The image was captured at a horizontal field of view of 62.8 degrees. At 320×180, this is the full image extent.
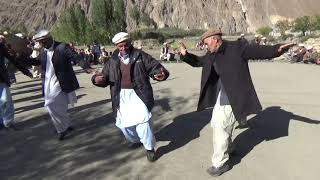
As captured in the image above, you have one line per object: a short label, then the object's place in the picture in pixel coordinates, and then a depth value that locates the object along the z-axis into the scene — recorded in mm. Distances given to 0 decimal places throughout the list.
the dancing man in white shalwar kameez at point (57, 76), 3986
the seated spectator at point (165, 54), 14760
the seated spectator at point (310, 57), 12199
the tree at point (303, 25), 49734
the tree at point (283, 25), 52805
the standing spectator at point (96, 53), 14409
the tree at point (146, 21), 57305
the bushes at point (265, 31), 53048
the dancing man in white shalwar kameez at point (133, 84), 3380
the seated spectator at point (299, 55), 12611
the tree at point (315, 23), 48992
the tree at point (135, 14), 45478
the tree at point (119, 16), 35823
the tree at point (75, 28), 33766
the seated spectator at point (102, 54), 14165
